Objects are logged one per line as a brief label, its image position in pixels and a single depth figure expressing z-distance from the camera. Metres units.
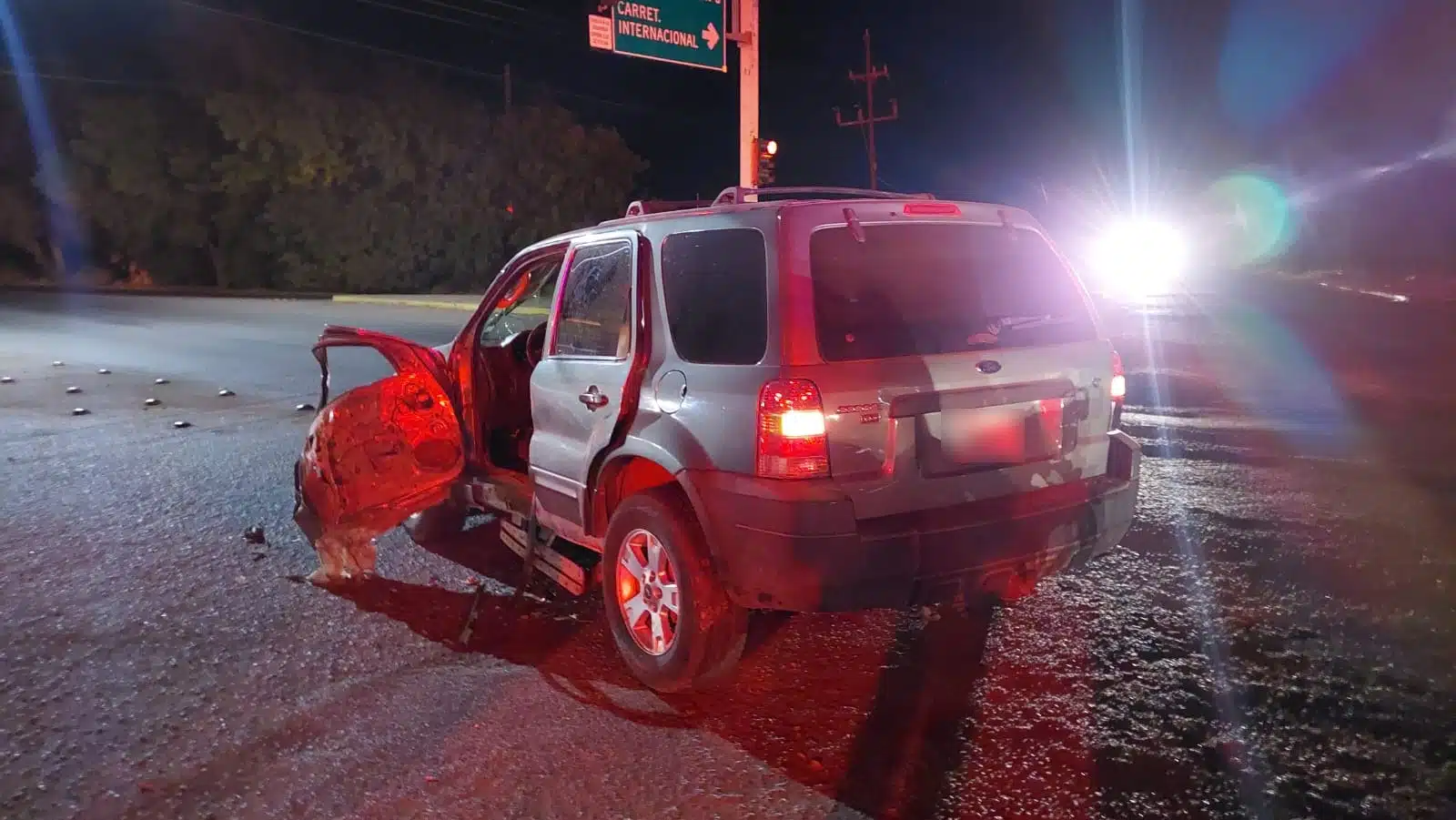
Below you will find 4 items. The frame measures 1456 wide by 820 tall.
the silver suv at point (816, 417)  3.52
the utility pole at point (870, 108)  34.56
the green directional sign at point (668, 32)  14.92
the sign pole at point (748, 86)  15.16
